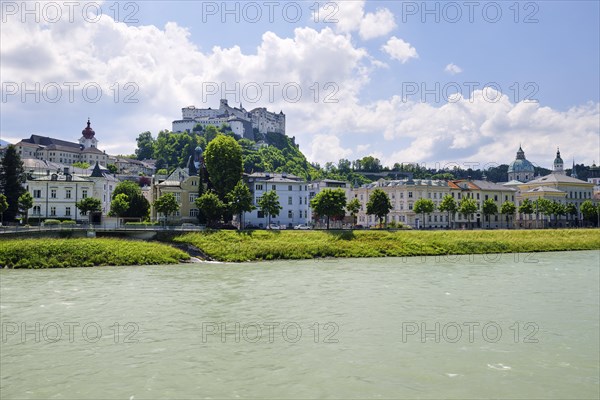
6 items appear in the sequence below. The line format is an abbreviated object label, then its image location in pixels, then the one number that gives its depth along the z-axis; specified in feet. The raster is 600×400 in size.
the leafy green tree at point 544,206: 282.75
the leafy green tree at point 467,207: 261.85
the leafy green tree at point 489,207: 270.46
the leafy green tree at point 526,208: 279.49
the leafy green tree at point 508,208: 279.08
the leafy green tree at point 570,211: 293.68
